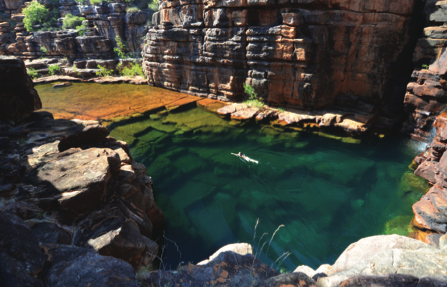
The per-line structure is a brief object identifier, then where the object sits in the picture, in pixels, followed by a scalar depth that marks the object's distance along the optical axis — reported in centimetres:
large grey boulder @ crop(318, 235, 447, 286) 305
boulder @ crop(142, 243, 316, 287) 277
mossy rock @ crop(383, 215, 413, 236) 602
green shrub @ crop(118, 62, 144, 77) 1930
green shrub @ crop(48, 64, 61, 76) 2088
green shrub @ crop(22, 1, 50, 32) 2431
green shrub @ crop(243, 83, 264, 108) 1274
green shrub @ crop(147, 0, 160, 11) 2048
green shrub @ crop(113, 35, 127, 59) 2083
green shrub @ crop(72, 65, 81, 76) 1997
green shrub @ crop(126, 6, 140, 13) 2016
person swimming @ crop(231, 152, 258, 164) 900
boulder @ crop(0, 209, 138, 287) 211
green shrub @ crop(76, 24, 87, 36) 2173
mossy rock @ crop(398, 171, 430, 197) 730
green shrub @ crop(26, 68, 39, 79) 2037
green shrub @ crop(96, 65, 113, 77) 1963
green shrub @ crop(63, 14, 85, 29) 2339
